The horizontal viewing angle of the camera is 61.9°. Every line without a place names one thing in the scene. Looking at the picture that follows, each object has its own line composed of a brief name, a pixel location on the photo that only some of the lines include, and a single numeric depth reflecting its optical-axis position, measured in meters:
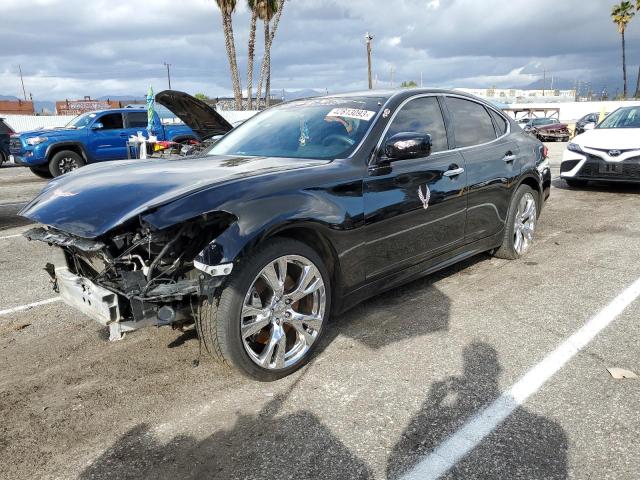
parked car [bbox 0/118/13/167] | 17.75
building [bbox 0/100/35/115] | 50.36
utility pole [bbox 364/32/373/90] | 41.70
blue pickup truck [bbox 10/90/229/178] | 12.95
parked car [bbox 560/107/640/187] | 8.52
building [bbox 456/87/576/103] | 54.94
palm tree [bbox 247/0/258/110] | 27.65
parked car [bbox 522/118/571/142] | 27.08
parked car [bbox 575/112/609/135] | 24.36
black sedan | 2.68
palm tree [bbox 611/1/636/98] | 52.72
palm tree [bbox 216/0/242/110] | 26.34
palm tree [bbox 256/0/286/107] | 28.80
